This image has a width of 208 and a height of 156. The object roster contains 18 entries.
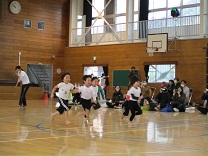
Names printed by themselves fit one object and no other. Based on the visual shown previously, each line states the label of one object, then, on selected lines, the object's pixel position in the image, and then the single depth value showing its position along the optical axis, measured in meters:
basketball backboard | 20.02
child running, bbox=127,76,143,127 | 9.73
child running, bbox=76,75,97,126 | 9.46
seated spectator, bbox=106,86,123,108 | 17.14
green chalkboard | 22.16
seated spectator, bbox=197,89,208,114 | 14.22
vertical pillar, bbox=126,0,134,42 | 22.62
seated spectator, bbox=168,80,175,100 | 17.47
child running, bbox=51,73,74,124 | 9.53
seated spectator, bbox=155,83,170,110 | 15.70
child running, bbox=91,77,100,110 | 10.74
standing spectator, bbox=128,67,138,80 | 20.25
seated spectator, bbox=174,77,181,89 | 16.88
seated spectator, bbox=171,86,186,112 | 15.34
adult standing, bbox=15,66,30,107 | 15.62
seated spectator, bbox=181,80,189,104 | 17.77
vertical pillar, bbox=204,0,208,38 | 20.10
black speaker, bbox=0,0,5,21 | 22.64
